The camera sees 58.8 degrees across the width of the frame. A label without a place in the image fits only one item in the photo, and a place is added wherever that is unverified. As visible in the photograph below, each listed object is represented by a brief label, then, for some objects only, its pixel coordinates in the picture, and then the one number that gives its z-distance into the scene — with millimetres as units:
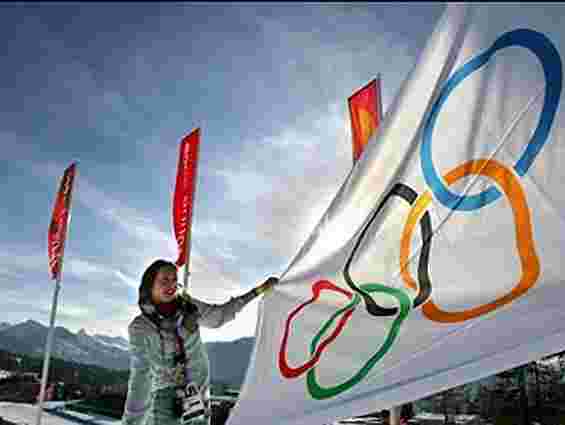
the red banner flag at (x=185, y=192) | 5461
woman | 2551
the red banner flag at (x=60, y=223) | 7242
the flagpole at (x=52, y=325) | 6512
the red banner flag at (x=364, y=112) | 5160
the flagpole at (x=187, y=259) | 4992
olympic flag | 1462
